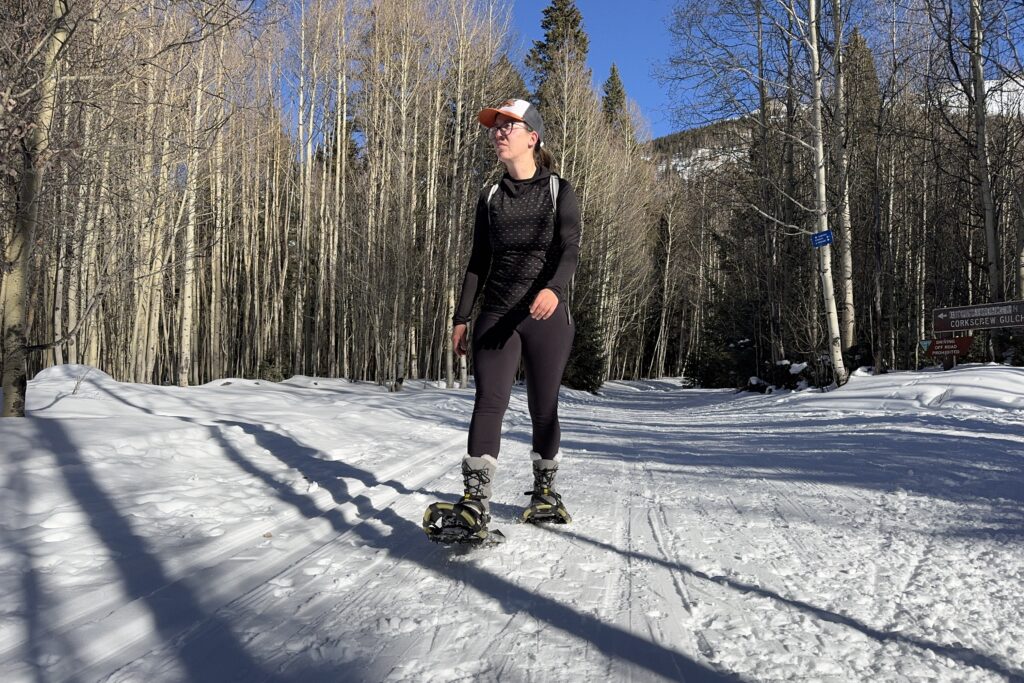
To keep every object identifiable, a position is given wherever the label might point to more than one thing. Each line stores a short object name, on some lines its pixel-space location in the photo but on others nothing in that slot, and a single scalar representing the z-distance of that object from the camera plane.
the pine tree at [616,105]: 27.59
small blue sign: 10.09
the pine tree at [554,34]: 26.97
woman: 2.56
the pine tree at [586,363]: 20.64
